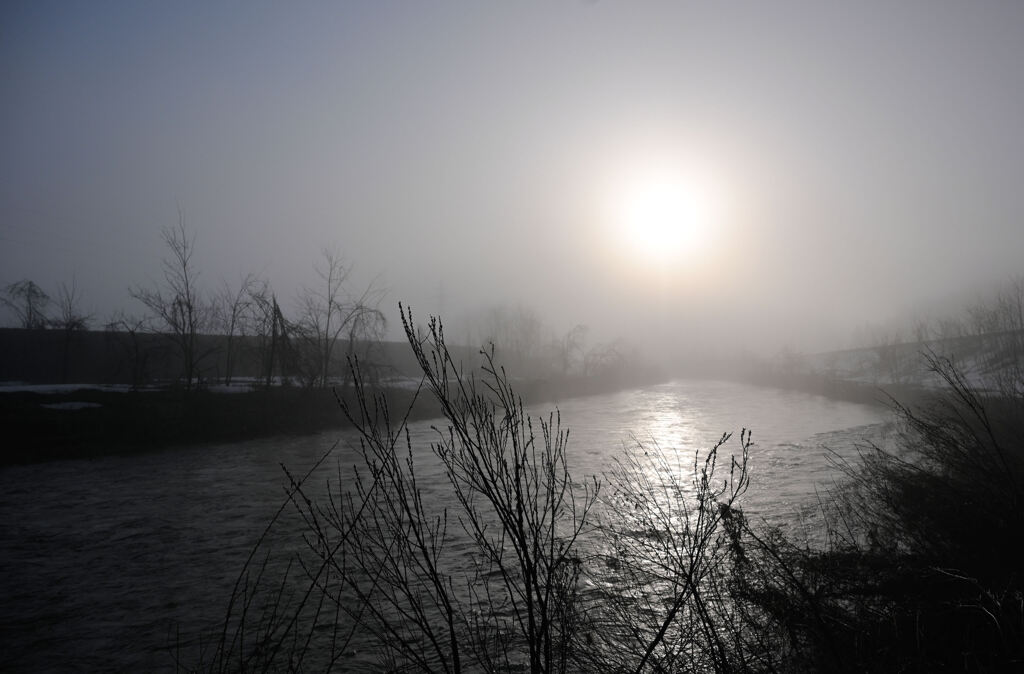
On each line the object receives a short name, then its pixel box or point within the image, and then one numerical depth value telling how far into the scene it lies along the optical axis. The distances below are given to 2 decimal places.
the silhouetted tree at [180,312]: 28.71
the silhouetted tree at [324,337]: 30.67
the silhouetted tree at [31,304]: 40.09
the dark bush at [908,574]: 4.20
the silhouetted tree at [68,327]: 32.84
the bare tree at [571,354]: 65.38
